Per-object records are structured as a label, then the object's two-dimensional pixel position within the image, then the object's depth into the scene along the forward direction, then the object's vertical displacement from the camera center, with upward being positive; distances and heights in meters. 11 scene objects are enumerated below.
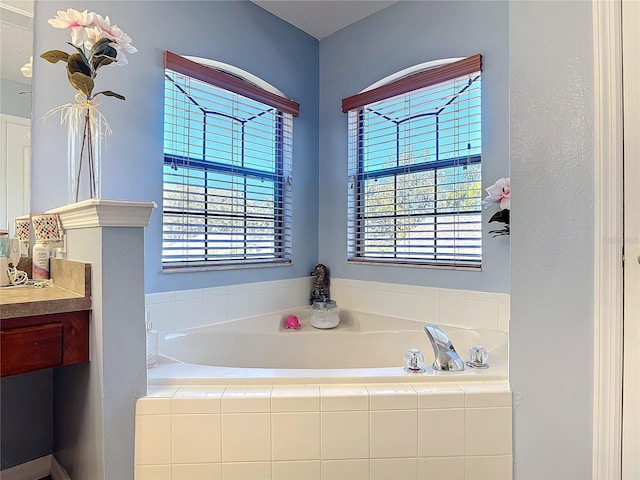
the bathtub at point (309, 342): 2.06 -0.60
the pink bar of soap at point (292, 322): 2.44 -0.53
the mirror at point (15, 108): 1.59 +0.56
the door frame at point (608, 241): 1.06 +0.00
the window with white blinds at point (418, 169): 2.21 +0.46
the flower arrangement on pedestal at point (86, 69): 1.40 +0.64
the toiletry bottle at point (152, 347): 1.53 -0.45
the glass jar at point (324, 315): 2.46 -0.49
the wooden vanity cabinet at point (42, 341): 1.11 -0.32
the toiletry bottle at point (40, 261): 1.55 -0.09
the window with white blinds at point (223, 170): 2.15 +0.44
